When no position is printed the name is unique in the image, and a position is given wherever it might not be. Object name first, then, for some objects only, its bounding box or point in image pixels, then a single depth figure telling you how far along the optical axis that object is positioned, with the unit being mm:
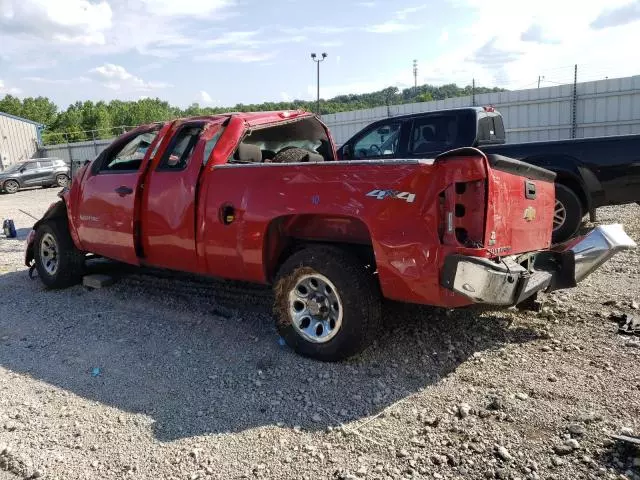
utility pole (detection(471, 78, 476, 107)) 18500
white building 38312
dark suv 25906
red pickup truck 3584
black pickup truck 7719
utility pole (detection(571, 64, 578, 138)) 16094
